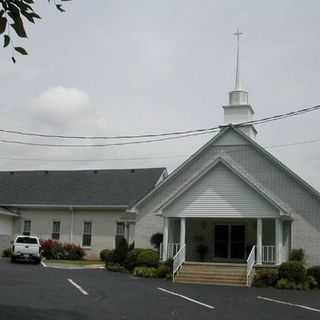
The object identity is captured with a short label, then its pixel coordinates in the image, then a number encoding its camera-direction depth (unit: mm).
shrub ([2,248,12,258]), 43606
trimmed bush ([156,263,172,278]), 29419
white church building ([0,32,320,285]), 29391
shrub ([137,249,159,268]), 30672
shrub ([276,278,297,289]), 26234
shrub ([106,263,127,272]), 32406
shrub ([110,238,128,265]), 33375
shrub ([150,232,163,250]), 33953
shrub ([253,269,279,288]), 27109
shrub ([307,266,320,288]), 27725
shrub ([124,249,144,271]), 31894
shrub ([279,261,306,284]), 26656
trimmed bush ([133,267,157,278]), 29562
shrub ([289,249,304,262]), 29742
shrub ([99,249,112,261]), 34381
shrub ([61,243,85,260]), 41906
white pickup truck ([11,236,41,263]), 36594
